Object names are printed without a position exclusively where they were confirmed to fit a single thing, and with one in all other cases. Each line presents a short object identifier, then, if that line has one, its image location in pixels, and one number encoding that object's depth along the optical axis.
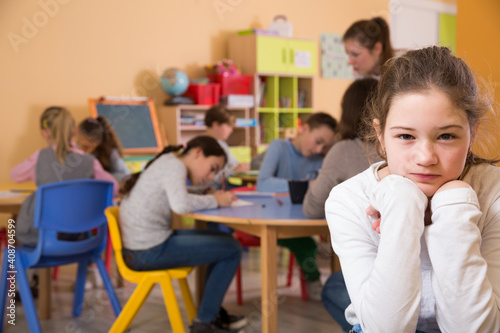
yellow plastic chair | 2.40
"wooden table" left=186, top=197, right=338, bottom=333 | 2.22
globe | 5.43
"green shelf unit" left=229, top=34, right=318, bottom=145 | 5.95
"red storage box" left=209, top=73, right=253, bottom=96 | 5.75
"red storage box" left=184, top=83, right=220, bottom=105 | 5.58
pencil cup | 2.61
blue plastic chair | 2.56
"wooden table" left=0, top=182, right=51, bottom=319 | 2.84
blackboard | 5.14
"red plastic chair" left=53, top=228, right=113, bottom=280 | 3.73
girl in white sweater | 0.94
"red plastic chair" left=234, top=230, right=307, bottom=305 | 3.26
